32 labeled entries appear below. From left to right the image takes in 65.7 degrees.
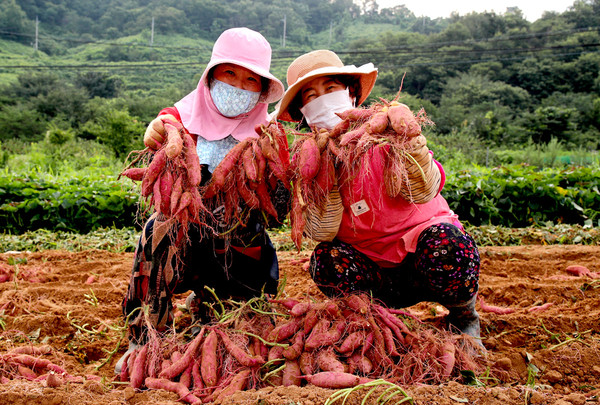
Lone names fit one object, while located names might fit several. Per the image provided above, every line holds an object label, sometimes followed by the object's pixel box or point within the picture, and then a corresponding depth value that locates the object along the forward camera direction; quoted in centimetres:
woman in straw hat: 194
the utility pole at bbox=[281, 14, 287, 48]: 5006
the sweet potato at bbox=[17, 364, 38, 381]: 182
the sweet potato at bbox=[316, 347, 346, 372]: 165
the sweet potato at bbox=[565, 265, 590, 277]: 325
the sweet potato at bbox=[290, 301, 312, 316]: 190
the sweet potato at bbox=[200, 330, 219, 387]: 171
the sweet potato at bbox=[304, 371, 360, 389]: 156
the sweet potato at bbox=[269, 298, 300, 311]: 207
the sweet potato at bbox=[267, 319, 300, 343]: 185
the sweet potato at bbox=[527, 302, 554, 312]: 262
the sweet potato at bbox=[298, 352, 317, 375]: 171
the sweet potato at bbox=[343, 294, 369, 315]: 187
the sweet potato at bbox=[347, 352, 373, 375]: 171
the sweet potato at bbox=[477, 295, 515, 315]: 259
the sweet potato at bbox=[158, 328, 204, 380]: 175
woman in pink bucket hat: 208
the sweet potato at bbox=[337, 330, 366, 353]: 174
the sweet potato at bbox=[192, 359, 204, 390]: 169
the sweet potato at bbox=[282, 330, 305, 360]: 175
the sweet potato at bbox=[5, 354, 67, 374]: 189
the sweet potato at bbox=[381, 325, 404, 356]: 177
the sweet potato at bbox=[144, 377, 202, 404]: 160
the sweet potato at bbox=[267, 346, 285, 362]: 178
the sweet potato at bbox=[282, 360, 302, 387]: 169
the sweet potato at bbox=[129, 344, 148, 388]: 175
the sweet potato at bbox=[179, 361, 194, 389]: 172
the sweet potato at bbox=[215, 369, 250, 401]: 159
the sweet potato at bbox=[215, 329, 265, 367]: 173
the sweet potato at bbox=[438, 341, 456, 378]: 172
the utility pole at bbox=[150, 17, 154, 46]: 4726
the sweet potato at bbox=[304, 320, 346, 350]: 175
